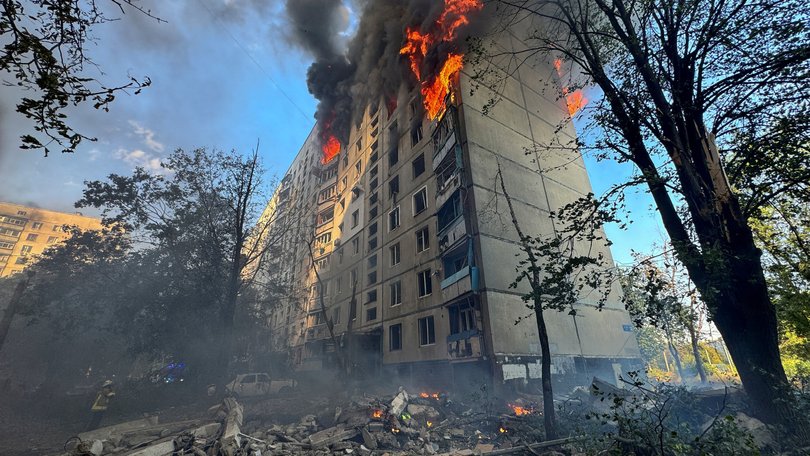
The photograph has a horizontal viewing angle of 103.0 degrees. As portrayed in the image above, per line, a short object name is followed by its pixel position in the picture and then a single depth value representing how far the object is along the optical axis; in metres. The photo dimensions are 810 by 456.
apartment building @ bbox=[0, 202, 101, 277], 74.25
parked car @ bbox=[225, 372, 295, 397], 20.19
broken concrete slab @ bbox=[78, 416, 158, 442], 9.70
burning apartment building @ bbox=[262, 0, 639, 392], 17.94
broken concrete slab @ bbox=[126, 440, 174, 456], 7.98
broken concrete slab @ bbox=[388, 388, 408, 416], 11.52
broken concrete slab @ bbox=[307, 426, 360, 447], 9.29
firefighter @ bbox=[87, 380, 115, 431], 11.04
